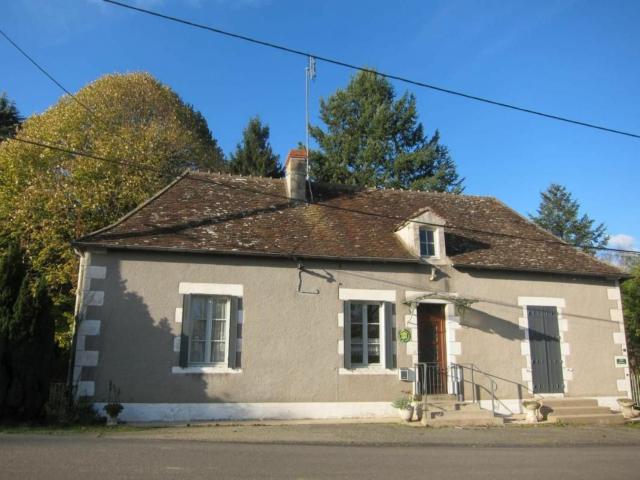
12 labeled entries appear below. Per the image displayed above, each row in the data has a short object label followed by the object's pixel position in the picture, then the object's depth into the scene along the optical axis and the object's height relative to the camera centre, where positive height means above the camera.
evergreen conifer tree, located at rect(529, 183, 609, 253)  35.91 +9.64
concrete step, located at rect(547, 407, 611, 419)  13.55 -1.23
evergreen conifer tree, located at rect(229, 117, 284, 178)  33.14 +12.62
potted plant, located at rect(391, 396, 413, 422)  12.40 -1.10
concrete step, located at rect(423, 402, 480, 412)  12.84 -1.08
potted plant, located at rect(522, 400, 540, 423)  13.16 -1.17
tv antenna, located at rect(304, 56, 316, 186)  12.86 +6.96
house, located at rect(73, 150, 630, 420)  12.16 +1.22
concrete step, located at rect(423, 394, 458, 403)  13.20 -0.91
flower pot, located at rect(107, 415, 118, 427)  11.25 -1.28
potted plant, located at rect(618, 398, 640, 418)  14.29 -1.20
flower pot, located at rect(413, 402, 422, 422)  12.52 -1.14
